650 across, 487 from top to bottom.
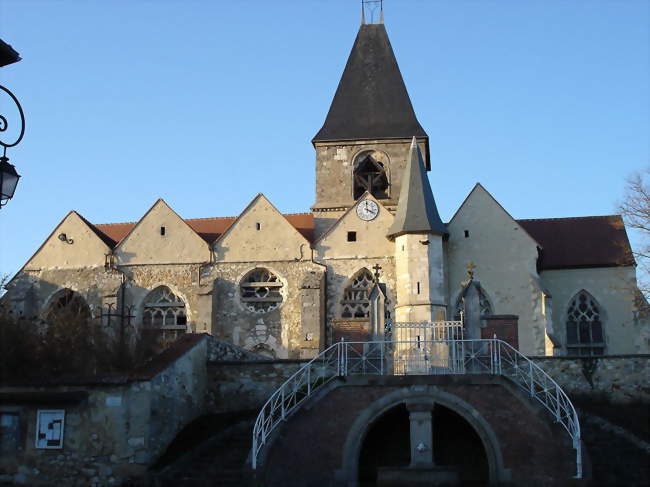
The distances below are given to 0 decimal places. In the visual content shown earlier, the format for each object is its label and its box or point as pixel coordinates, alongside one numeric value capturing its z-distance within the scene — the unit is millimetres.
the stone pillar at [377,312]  21281
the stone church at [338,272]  29141
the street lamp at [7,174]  10242
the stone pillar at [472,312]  20938
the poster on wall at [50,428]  17047
